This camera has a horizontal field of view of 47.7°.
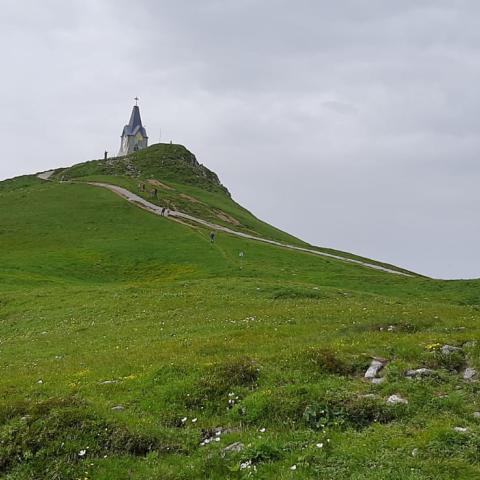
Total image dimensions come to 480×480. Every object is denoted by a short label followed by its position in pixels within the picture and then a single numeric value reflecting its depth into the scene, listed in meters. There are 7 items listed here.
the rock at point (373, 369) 17.36
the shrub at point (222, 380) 16.64
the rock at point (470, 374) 16.88
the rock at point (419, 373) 16.92
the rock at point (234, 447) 13.33
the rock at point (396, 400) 14.99
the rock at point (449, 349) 18.72
